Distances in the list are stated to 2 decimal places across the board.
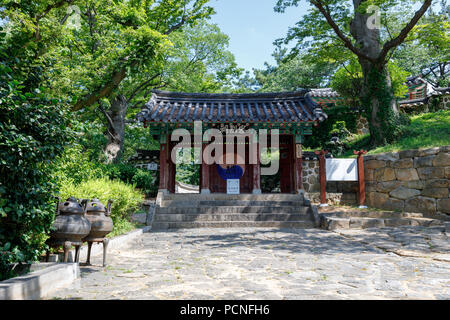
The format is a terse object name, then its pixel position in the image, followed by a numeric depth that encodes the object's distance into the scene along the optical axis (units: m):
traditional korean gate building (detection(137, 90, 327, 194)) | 11.20
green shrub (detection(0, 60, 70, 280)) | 3.17
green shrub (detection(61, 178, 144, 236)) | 6.08
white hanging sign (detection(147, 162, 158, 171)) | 12.84
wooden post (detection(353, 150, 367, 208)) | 10.23
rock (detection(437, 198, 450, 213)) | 8.60
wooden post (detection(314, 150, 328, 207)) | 10.26
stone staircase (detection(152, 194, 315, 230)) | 9.26
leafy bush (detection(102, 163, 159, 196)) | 11.41
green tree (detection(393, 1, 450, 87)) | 23.78
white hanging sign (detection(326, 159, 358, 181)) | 10.23
